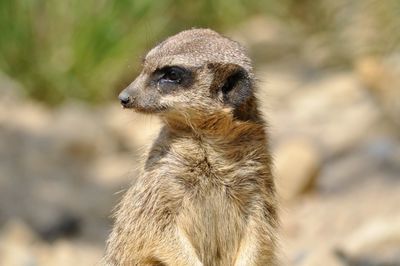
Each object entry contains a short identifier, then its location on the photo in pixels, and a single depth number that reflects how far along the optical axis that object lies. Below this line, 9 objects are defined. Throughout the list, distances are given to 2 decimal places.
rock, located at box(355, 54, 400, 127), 13.81
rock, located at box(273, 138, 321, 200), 11.51
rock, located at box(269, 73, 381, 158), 13.30
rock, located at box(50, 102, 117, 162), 13.73
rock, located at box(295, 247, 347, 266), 9.04
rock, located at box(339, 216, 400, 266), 9.22
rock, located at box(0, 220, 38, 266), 10.06
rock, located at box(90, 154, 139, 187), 12.94
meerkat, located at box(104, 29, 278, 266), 6.30
